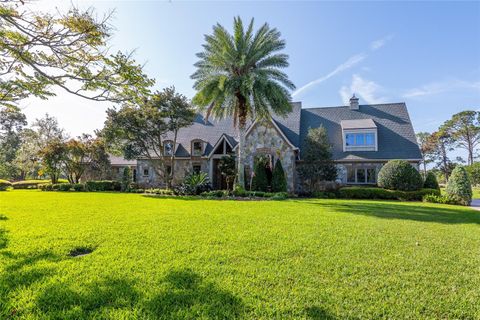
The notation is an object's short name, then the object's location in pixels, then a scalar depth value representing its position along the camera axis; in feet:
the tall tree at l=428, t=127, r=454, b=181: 131.75
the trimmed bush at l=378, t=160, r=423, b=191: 59.11
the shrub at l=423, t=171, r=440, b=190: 61.52
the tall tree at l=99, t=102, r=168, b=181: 67.41
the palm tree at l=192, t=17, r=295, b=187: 59.21
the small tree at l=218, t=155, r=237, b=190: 72.67
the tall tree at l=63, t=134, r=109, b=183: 90.74
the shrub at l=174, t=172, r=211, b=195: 66.13
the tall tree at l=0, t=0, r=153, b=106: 18.29
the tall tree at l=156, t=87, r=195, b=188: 67.10
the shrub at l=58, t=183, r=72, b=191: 84.99
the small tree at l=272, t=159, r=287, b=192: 65.31
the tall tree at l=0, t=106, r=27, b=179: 156.06
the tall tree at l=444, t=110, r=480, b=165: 124.47
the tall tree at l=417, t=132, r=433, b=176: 137.90
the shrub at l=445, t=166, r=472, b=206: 50.96
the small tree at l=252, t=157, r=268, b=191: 65.92
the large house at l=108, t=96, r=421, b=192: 70.74
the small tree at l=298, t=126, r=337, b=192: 66.44
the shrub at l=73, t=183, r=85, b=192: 83.61
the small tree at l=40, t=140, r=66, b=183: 88.89
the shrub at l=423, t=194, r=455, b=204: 53.21
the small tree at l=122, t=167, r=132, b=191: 81.97
